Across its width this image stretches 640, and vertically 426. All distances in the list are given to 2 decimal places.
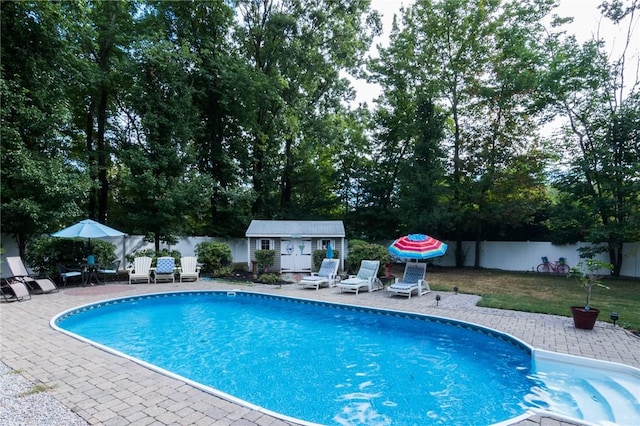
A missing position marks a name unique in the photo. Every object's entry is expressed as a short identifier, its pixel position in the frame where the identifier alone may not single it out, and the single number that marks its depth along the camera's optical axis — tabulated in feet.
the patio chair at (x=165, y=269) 41.81
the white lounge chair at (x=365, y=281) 35.63
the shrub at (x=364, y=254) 43.04
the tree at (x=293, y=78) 64.85
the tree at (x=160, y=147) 48.34
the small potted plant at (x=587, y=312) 21.24
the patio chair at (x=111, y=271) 40.31
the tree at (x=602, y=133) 43.75
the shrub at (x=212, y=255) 48.29
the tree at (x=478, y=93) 55.11
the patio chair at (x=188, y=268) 42.34
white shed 52.13
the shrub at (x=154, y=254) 44.45
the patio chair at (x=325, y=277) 39.00
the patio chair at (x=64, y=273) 36.02
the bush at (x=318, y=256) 50.95
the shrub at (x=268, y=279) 43.06
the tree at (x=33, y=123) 33.12
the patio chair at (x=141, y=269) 40.16
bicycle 53.36
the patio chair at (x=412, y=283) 32.99
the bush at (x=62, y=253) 37.65
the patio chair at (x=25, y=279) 30.94
